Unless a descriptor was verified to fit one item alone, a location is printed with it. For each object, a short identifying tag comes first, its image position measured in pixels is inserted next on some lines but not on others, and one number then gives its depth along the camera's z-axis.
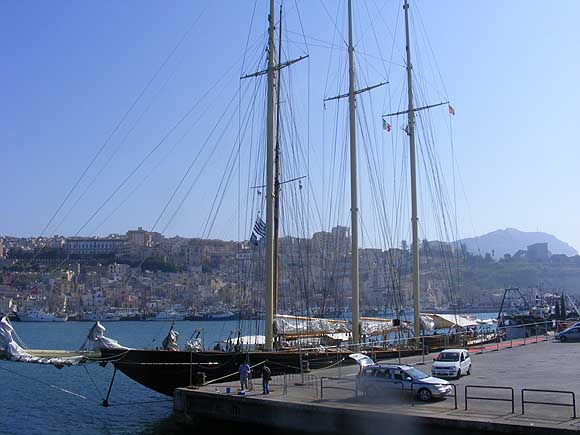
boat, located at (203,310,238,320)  175.45
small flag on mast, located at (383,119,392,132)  49.40
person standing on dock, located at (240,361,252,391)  25.86
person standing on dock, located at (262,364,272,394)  25.17
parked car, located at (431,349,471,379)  29.17
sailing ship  30.17
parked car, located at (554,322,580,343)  49.44
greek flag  40.95
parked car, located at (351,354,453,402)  22.81
